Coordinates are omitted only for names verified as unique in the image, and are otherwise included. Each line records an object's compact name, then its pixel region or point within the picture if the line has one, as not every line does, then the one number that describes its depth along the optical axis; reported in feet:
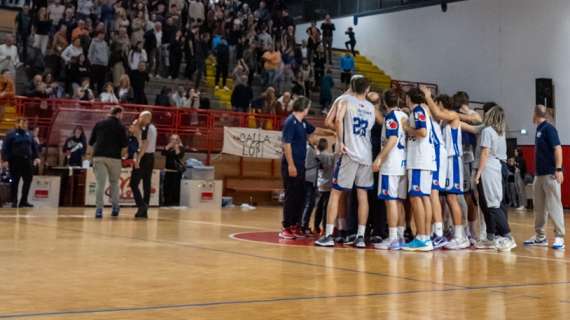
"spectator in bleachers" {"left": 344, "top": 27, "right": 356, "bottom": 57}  101.99
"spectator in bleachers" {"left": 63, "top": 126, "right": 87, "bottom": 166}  61.72
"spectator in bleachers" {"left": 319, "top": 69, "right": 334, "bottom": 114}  85.76
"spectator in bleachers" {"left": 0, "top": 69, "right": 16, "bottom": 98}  60.34
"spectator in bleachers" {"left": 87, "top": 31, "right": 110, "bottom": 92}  68.33
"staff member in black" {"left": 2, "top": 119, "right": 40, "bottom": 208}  55.67
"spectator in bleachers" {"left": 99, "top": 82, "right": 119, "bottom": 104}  65.31
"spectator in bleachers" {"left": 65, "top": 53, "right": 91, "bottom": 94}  67.43
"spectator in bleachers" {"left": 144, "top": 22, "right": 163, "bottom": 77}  74.33
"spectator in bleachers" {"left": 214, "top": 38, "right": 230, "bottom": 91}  78.64
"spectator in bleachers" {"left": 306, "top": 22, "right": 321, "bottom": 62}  91.66
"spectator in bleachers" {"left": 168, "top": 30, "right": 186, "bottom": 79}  76.43
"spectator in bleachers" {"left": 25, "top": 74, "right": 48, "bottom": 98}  63.21
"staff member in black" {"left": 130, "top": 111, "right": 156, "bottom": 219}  44.50
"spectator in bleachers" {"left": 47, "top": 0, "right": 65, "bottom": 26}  70.95
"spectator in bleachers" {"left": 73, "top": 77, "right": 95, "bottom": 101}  64.90
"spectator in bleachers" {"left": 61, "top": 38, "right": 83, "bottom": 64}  67.51
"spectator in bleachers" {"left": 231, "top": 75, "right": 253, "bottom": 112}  75.31
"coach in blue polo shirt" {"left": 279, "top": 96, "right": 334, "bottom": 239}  32.01
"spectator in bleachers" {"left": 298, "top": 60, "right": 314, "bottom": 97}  85.40
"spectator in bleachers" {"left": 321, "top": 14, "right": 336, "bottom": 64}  94.68
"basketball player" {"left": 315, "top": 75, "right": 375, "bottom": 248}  29.50
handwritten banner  71.15
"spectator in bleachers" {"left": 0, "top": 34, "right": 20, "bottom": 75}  64.34
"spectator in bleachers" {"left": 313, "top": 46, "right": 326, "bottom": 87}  90.74
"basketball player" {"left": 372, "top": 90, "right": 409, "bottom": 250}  29.09
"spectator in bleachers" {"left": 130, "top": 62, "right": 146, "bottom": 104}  69.72
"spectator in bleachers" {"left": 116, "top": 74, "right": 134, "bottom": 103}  67.31
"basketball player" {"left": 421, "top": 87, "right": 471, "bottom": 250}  30.89
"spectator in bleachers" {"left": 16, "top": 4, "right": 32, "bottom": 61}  69.05
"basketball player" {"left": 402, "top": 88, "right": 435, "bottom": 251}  28.94
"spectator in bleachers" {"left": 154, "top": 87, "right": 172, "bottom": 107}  69.87
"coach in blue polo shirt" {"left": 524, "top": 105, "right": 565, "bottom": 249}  32.81
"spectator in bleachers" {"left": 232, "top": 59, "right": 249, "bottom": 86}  76.84
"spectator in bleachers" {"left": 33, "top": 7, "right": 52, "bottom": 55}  68.69
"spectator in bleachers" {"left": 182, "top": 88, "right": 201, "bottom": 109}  71.51
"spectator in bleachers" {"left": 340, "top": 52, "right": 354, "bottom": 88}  92.32
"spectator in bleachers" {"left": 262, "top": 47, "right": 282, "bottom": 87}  82.47
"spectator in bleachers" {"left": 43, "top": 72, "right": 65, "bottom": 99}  64.13
